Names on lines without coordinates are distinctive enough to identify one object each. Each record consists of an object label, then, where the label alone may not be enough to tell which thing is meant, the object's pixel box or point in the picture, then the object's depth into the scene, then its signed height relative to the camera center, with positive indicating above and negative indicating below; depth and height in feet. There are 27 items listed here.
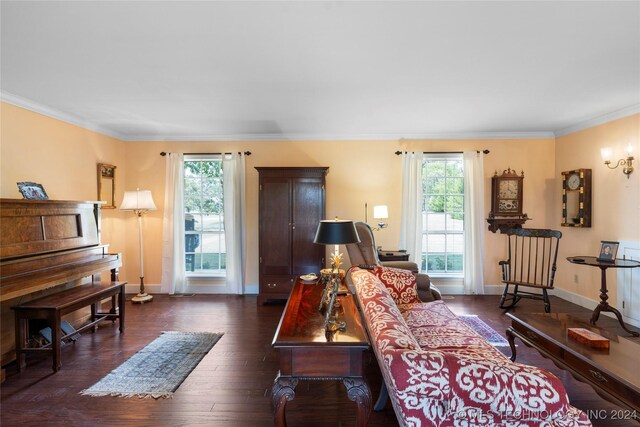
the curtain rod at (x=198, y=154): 16.58 +2.90
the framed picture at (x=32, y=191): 10.89 +0.66
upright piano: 8.51 -1.30
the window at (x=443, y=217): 16.83 -0.50
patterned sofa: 3.69 -2.20
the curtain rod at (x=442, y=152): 16.27 +2.92
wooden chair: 14.43 -2.65
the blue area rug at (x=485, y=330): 10.62 -4.52
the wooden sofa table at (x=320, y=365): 5.29 -2.68
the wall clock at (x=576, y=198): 14.01 +0.44
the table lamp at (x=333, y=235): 7.45 -0.64
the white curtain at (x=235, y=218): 16.35 -0.50
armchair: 12.39 -1.80
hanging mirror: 15.06 +1.20
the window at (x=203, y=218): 17.12 -0.52
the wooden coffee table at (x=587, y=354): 5.59 -3.08
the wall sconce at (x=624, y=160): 12.12 +1.89
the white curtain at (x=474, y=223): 16.15 -0.79
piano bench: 8.75 -2.95
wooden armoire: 15.07 -0.81
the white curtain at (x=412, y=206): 16.28 +0.09
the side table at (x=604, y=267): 11.27 -2.19
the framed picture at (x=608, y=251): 11.98 -1.69
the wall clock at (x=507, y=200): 16.01 +0.39
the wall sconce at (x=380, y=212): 15.46 -0.20
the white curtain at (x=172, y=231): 16.51 -1.18
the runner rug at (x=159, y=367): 7.93 -4.56
